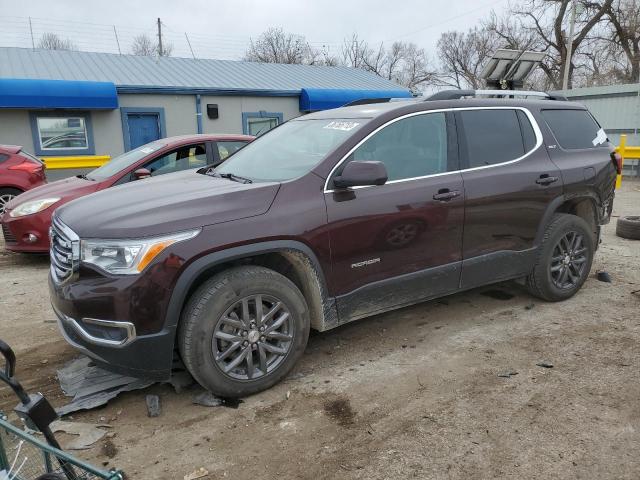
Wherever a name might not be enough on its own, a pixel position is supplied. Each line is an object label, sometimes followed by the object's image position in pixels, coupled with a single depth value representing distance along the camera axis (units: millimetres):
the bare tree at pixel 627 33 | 28766
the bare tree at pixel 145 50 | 49425
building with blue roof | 14242
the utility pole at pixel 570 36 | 22688
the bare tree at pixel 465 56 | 48188
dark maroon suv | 2887
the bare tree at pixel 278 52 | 48031
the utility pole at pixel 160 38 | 43209
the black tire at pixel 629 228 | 7109
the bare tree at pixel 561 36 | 30188
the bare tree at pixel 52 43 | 46781
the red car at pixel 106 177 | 5980
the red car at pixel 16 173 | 8711
